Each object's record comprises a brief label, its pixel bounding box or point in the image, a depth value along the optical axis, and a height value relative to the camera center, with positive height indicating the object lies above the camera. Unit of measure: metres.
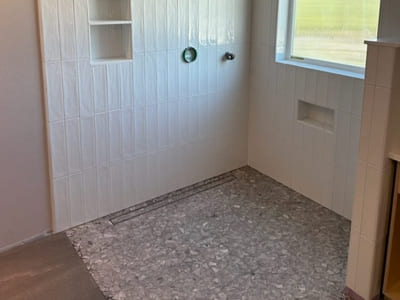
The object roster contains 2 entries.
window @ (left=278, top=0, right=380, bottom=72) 2.90 -0.12
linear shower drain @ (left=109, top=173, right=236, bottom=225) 3.18 -1.27
